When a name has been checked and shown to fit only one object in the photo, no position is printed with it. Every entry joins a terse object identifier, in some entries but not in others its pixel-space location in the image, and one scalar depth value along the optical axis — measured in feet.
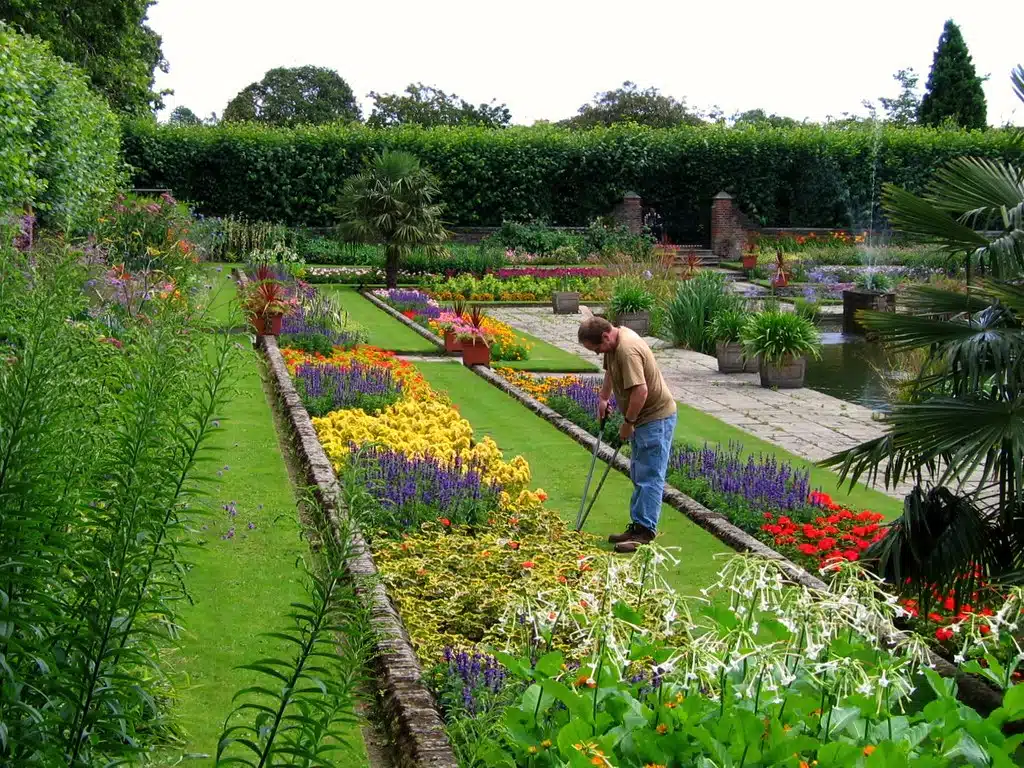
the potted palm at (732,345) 48.55
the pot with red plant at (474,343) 46.65
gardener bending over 22.18
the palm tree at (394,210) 79.97
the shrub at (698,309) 55.47
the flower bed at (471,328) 47.70
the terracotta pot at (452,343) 50.31
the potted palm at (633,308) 60.90
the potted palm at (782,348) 45.55
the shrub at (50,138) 33.96
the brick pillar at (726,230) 113.80
